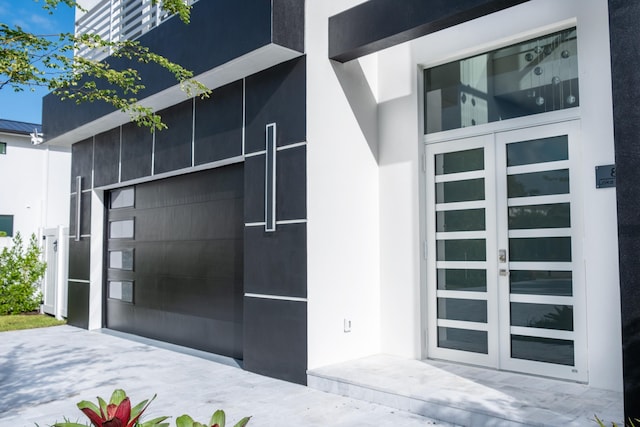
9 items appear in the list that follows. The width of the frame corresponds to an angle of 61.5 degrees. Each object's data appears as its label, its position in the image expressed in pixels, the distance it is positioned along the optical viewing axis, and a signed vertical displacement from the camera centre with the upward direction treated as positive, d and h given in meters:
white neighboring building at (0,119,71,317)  15.02 +1.94
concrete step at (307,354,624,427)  3.89 -1.18
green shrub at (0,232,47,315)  11.41 -0.62
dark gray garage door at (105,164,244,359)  6.63 -0.13
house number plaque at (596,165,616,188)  4.53 +0.61
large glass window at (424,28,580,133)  4.96 +1.65
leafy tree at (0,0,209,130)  3.59 +1.40
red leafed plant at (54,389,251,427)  1.58 -0.50
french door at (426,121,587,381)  4.84 -0.03
